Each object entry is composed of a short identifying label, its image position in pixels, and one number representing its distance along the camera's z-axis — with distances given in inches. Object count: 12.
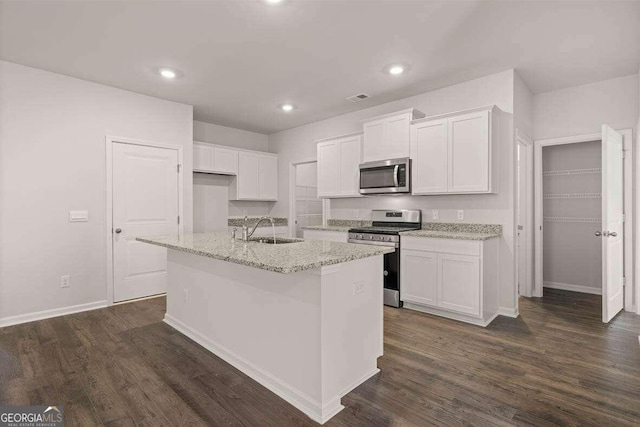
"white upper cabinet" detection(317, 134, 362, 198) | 185.5
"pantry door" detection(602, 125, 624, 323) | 128.0
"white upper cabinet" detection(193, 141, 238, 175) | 206.5
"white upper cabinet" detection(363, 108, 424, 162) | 160.1
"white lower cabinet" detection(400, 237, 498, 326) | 130.6
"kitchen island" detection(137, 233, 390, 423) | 75.8
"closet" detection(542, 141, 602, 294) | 175.6
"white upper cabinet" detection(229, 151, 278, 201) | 231.0
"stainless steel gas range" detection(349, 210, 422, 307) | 153.8
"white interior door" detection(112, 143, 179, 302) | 161.5
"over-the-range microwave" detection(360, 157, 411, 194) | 159.2
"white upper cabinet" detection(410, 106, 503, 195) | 135.7
